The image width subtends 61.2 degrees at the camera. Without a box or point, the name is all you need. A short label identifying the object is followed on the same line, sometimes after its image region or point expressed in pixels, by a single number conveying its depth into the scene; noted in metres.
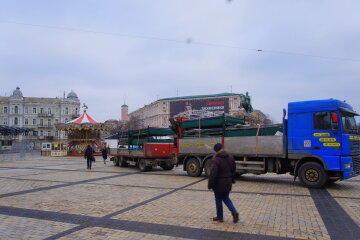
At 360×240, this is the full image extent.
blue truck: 10.23
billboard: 105.00
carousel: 39.69
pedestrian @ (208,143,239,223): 5.91
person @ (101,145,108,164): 24.12
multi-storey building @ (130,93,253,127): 104.62
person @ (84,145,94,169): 18.87
